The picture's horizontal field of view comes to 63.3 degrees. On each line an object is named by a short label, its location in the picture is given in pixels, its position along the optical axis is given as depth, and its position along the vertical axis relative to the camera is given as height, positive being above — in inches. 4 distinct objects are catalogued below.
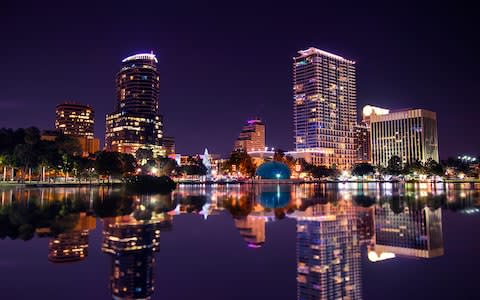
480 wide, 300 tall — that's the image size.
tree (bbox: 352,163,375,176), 7470.0 +222.1
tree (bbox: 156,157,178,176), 5669.3 +231.8
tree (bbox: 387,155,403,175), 7155.5 +250.6
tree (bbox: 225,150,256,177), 6307.6 +286.6
